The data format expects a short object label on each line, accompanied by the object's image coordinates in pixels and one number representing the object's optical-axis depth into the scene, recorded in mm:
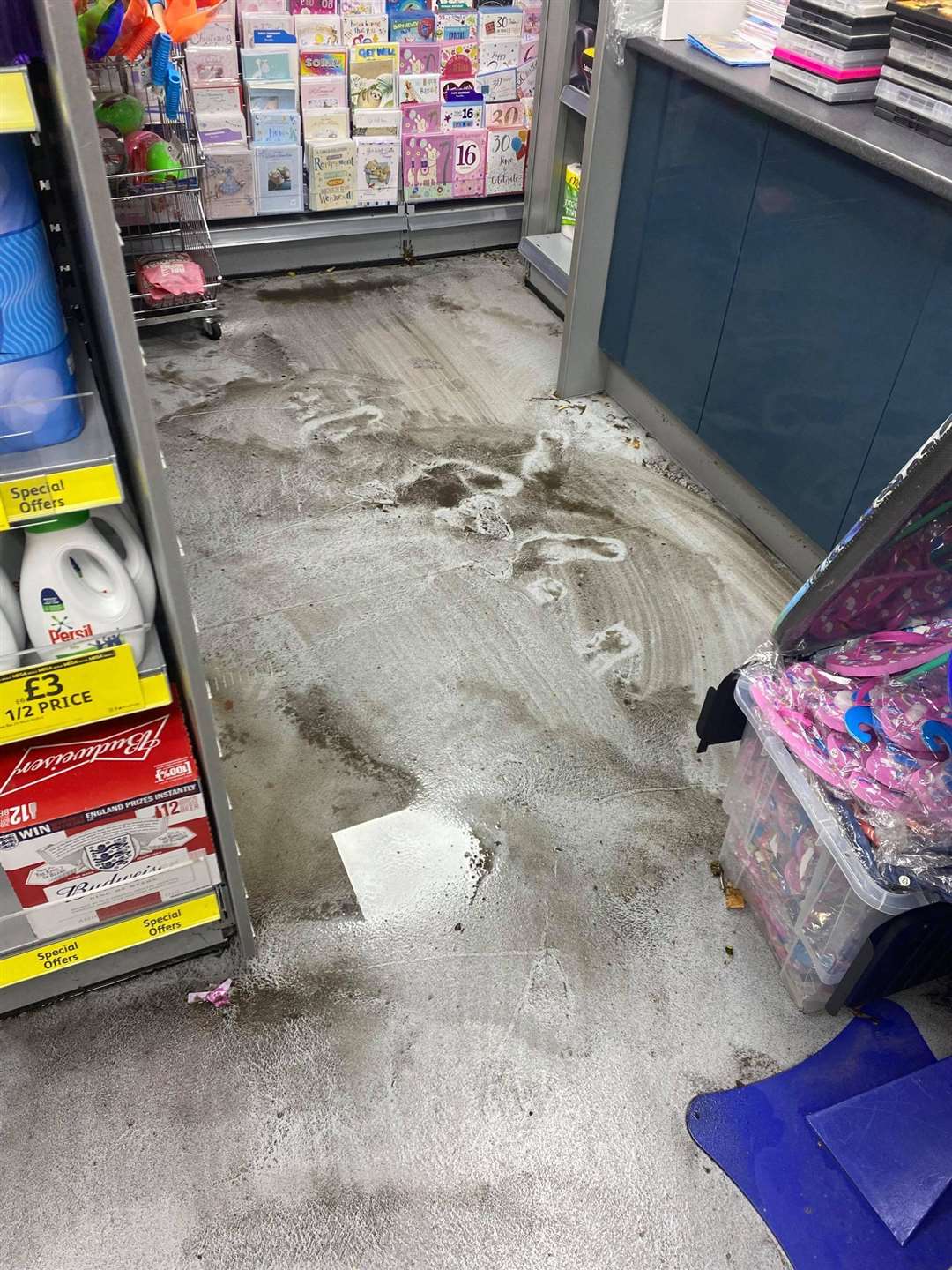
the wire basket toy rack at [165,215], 3408
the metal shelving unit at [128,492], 1045
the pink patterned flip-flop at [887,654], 1748
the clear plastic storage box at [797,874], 1629
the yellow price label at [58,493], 1207
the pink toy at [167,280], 3695
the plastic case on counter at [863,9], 2404
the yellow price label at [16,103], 1000
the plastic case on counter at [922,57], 2240
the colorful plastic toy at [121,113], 3244
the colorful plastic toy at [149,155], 3398
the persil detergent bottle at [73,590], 1345
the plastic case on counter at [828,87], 2473
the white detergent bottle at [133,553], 1416
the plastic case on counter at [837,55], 2445
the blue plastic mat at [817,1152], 1559
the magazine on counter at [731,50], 2705
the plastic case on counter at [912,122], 2277
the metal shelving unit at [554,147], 3908
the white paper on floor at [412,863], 2041
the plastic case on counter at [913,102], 2256
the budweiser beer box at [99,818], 1483
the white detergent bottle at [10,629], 1342
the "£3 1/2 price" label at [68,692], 1377
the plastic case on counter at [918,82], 2260
